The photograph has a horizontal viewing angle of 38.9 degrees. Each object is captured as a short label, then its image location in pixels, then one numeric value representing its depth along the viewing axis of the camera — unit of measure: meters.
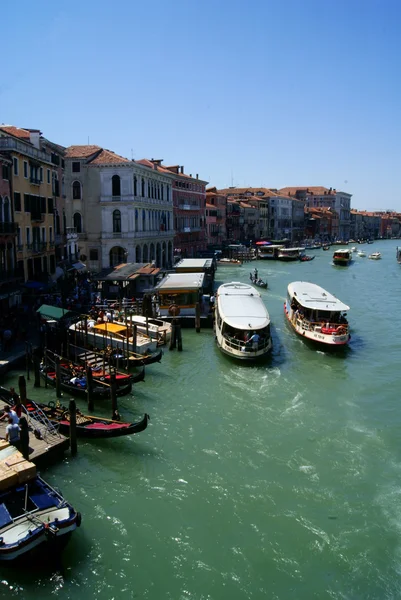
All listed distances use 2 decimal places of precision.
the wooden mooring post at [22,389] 14.18
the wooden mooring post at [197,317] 25.20
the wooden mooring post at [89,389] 15.23
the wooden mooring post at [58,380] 16.02
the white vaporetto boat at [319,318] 21.83
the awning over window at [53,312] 20.27
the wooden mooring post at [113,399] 14.04
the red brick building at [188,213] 53.64
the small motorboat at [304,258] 70.94
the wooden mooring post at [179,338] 21.92
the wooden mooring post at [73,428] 12.34
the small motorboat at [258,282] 42.88
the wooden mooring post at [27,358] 17.53
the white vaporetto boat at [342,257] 64.38
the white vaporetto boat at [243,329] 19.81
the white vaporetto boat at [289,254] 70.38
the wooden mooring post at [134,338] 19.14
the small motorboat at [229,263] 60.75
